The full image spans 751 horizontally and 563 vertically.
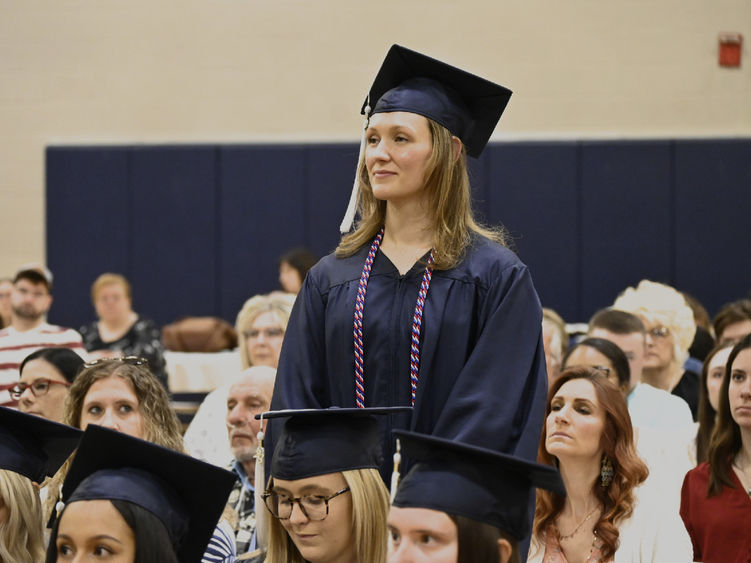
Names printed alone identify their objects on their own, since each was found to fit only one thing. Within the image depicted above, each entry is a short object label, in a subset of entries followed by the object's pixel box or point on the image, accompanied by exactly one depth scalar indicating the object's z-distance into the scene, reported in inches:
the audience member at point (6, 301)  414.9
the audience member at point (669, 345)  256.1
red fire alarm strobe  461.1
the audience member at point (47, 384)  203.5
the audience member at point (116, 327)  354.8
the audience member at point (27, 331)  280.8
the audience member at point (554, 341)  242.3
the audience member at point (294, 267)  412.2
